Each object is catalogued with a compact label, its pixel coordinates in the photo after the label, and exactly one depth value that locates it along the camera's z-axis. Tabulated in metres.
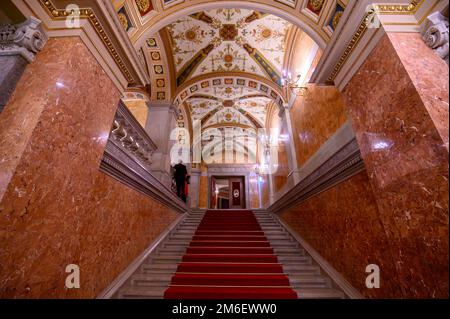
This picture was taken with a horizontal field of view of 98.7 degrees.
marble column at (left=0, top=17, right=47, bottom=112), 1.59
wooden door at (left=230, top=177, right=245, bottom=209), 12.35
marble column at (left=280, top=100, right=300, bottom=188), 5.52
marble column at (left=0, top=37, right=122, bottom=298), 1.32
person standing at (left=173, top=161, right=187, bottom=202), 6.81
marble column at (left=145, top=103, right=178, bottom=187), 5.68
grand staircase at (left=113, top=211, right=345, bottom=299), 2.12
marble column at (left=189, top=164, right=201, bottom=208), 10.83
